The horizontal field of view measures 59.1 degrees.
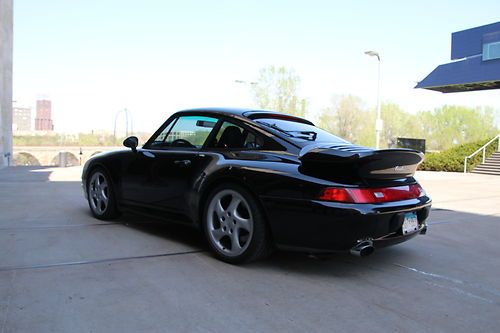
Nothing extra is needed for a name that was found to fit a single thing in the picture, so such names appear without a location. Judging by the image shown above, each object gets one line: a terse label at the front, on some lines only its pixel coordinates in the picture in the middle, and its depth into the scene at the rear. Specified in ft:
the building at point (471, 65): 85.76
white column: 84.94
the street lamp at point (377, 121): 68.95
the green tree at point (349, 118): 175.73
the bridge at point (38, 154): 242.78
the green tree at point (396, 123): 209.36
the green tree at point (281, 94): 127.44
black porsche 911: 11.18
